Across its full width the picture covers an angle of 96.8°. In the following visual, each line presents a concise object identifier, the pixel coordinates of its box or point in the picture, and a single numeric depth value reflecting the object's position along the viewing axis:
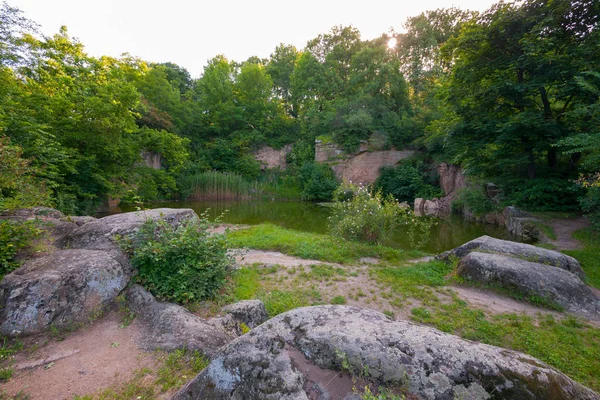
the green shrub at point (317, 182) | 24.44
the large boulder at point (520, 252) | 5.31
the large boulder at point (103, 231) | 3.95
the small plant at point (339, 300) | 4.33
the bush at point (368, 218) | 7.52
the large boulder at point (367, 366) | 1.36
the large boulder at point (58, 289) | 2.67
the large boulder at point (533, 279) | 4.29
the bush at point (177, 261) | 3.44
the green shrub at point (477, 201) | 13.16
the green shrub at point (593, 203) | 7.11
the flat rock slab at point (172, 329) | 2.55
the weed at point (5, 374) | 2.13
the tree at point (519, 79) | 8.78
